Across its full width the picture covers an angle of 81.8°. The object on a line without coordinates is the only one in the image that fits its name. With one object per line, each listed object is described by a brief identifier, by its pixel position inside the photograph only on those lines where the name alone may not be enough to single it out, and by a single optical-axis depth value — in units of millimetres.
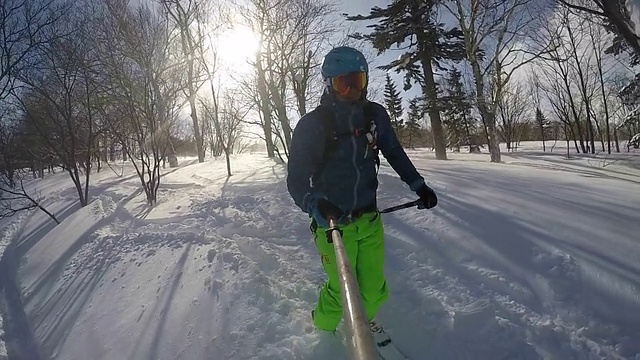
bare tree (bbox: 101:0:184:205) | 8992
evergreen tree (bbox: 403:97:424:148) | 41084
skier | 2116
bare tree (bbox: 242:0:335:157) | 15523
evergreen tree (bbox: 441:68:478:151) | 35812
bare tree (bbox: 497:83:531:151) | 36000
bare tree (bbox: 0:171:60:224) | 8616
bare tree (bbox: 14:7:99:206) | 9023
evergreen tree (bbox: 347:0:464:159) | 16844
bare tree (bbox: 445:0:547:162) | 15023
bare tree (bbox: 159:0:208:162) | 20625
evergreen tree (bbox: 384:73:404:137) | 40625
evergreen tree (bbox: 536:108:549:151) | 42319
